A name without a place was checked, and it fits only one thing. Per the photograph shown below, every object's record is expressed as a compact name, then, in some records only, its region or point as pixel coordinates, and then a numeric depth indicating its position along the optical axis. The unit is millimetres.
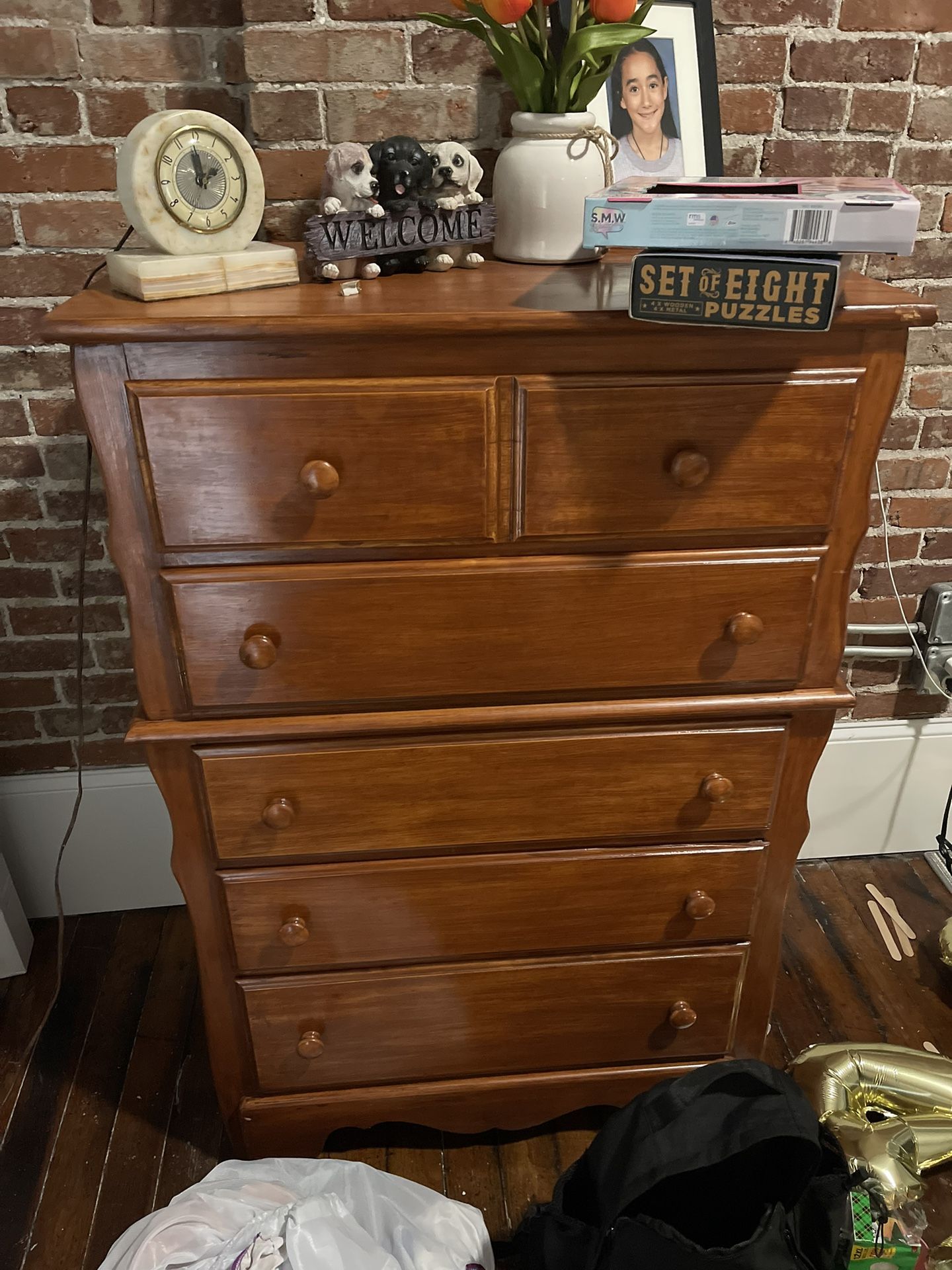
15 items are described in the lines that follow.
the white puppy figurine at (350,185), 1155
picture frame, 1396
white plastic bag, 1240
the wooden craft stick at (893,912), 1946
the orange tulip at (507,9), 1062
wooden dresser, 1026
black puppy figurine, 1164
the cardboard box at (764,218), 939
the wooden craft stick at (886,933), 1894
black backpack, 1156
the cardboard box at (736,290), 931
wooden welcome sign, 1134
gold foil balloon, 1438
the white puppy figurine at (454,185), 1204
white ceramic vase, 1194
